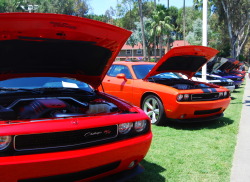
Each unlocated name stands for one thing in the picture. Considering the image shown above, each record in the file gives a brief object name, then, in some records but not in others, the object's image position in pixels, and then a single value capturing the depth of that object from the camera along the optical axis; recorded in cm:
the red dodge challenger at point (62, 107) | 204
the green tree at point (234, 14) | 2978
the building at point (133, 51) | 6147
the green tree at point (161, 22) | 3822
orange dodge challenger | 529
